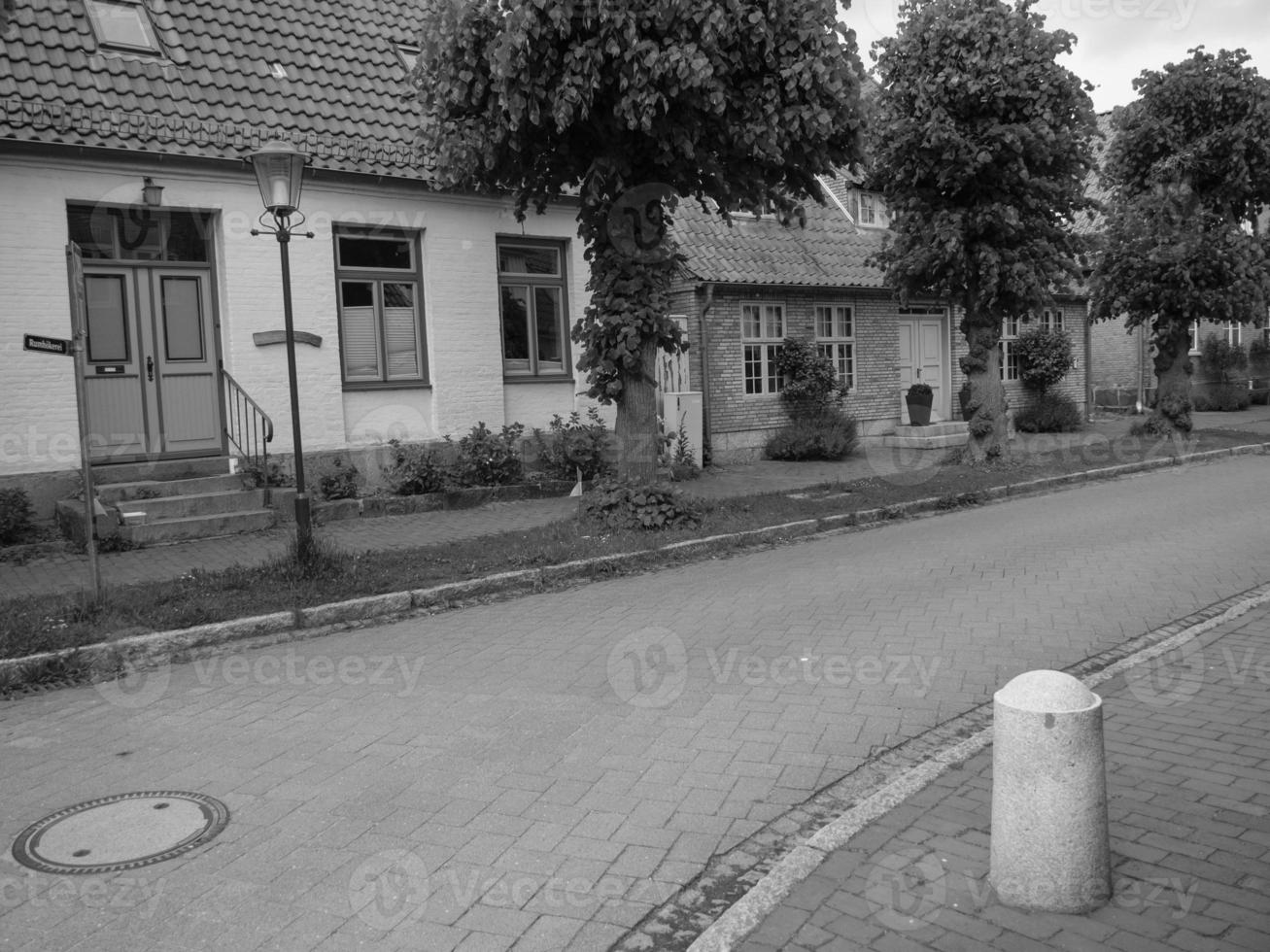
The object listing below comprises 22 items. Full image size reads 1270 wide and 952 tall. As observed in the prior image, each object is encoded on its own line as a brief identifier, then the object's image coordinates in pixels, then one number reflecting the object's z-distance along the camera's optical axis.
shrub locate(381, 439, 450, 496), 13.73
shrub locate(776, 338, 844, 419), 20.62
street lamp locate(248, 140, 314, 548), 8.64
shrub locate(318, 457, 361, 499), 13.24
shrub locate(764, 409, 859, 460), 19.69
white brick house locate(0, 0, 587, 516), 11.84
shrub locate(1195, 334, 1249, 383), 33.88
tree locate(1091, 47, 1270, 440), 19.84
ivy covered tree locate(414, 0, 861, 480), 9.78
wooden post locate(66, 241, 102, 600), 7.74
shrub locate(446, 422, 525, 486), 14.15
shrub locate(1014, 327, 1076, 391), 26.41
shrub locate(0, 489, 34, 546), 11.00
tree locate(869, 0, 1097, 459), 15.70
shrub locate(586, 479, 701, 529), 11.55
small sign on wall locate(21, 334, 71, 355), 7.51
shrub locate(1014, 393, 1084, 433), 25.28
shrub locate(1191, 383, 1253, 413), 31.58
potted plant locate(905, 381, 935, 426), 22.84
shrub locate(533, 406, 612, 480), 15.31
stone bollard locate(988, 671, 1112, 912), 3.40
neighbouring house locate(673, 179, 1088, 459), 19.75
